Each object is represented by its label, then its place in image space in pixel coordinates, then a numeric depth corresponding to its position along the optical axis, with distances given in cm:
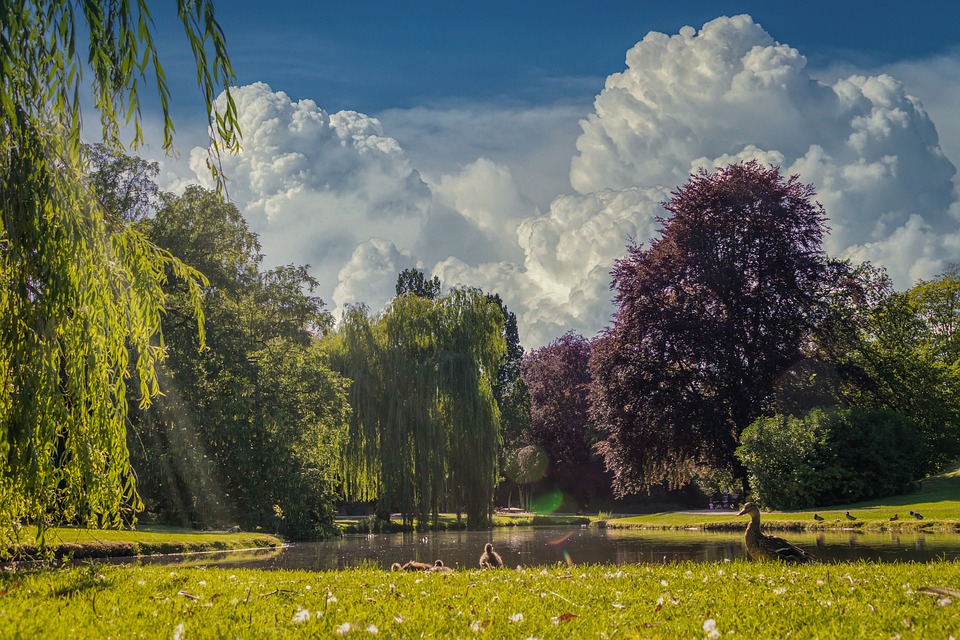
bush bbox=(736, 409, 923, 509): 2766
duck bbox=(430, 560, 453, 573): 1158
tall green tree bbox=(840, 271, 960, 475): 3344
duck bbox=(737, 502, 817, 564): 1190
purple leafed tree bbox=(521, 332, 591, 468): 5981
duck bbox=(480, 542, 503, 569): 1405
